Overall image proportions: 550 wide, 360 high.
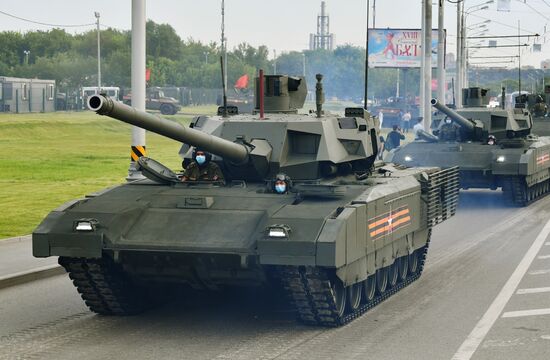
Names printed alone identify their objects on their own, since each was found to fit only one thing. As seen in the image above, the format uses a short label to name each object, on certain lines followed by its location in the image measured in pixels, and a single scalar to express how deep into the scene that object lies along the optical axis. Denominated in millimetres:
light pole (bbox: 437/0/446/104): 42781
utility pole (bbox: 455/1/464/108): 57312
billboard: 76625
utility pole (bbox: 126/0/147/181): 20750
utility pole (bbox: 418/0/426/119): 42669
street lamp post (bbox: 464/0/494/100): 57594
